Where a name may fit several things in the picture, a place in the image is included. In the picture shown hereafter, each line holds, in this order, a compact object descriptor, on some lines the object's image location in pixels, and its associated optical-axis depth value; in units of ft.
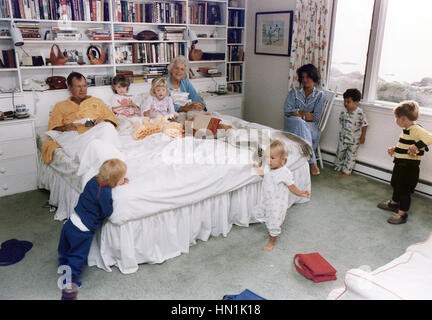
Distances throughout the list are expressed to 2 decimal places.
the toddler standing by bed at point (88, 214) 7.10
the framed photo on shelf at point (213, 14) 16.10
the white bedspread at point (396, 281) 4.05
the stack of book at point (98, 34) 12.91
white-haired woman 13.19
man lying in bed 11.25
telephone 12.36
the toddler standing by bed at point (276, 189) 8.22
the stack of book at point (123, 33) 13.50
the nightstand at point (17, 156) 10.99
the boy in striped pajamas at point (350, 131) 12.87
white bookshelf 12.01
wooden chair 13.47
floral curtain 13.55
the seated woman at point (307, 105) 13.38
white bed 7.48
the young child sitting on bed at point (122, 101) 12.48
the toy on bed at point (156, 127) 10.39
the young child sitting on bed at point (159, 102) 11.87
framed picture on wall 15.24
